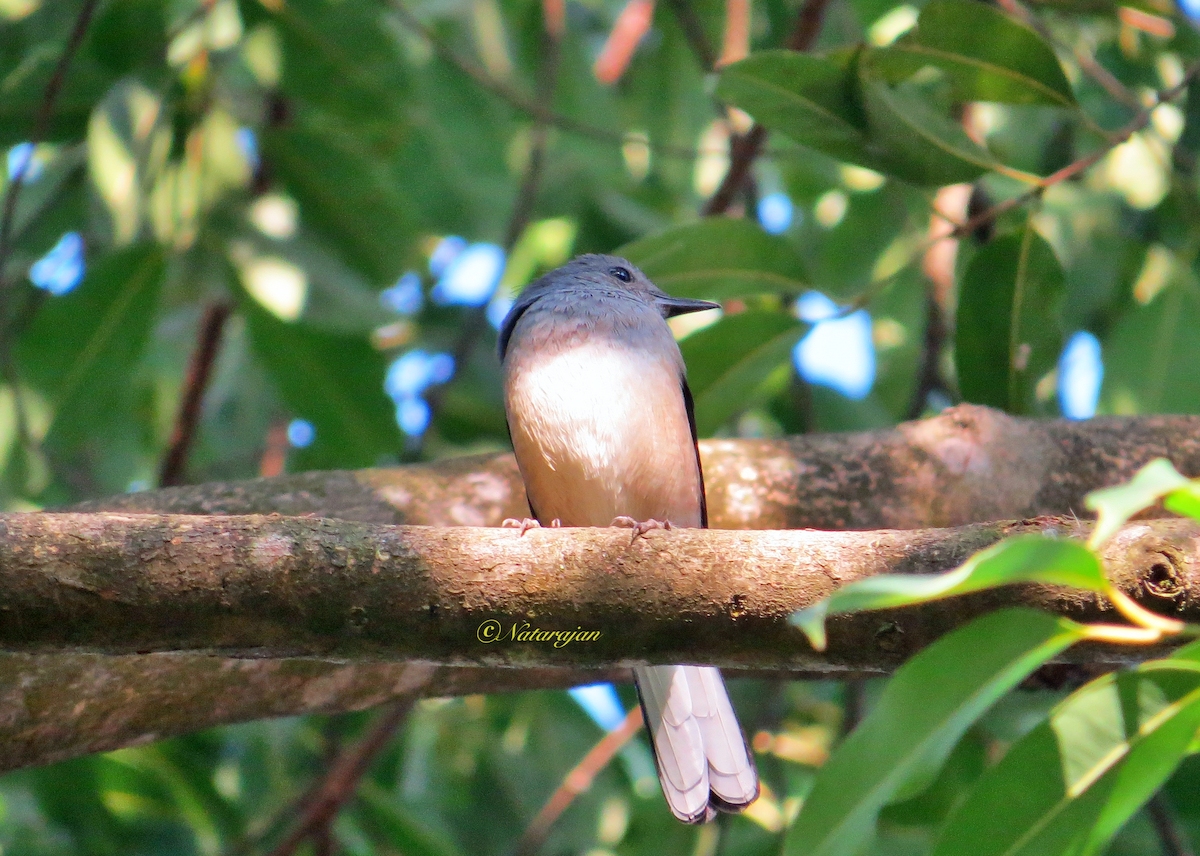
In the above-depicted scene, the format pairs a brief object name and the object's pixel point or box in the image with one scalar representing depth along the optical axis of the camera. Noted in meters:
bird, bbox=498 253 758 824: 6.86
